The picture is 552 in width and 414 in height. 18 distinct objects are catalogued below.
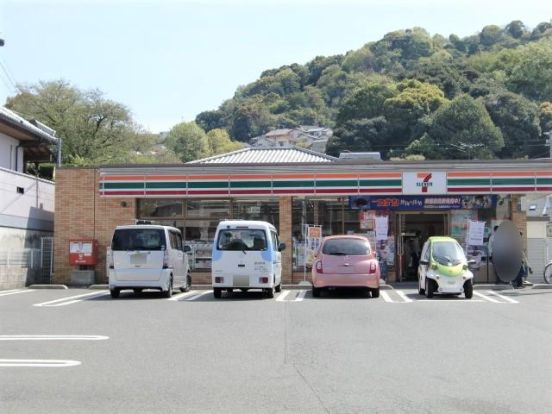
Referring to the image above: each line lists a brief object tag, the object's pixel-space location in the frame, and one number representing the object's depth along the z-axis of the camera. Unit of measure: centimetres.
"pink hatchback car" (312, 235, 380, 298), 1795
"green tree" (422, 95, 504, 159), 7981
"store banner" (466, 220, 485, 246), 2461
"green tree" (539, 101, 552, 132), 8500
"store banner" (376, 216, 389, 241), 2500
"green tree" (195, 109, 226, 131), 14538
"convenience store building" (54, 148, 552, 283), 2447
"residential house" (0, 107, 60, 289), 2370
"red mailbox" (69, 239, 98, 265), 2459
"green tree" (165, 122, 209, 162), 10262
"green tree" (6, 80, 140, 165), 5100
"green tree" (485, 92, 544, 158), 8281
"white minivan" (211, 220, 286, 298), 1819
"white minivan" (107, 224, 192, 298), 1841
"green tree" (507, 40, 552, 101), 9806
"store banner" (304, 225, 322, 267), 2491
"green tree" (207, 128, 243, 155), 11325
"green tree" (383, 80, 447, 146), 8688
